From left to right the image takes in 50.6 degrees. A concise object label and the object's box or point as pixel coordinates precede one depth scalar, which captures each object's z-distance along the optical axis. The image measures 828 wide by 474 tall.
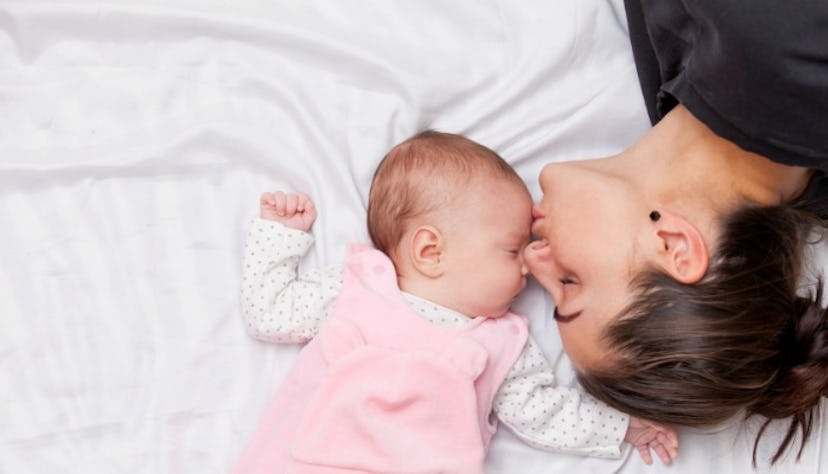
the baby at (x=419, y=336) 1.17
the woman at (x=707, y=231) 1.03
